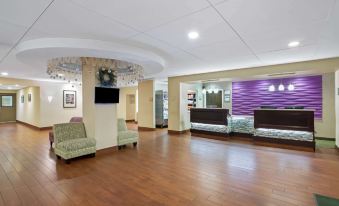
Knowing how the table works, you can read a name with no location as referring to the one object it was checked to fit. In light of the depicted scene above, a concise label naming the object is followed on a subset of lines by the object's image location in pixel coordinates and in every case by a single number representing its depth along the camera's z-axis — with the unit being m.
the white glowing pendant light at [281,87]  6.90
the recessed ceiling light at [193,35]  2.89
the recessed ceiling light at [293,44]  3.39
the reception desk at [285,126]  5.09
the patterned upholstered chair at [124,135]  5.23
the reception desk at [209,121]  6.70
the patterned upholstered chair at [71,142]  4.04
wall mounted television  4.63
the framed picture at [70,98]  9.64
